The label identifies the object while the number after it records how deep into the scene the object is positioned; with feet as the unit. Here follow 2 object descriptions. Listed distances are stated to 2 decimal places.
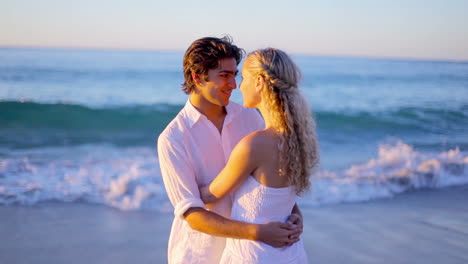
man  6.77
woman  6.39
